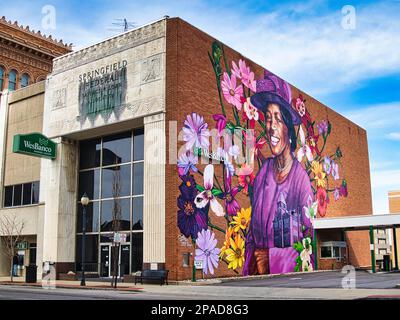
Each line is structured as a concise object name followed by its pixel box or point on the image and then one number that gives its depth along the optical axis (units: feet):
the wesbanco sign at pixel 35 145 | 114.42
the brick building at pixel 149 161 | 105.29
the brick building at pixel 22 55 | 195.93
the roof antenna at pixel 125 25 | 129.18
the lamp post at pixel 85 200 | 100.83
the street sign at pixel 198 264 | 104.73
